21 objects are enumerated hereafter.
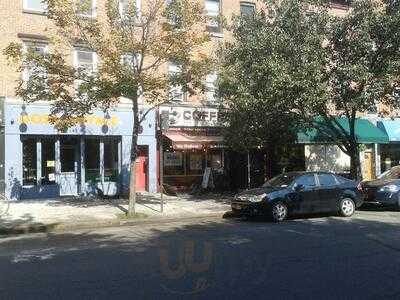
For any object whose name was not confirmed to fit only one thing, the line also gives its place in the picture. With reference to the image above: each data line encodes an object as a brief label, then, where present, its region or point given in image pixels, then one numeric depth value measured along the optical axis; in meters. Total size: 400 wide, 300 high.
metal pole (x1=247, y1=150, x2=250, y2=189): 25.98
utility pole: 17.72
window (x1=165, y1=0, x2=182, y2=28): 15.89
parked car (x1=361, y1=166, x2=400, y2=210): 18.52
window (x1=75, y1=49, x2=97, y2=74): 22.22
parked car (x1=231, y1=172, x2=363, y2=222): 15.73
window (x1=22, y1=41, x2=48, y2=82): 15.62
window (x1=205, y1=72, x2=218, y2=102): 24.20
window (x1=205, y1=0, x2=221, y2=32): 24.92
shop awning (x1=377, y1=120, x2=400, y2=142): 28.02
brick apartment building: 21.09
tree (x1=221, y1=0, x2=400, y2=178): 17.86
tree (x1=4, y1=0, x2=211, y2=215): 15.24
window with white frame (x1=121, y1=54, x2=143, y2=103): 15.65
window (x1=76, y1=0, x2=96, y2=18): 15.38
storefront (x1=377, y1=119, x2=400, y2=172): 29.11
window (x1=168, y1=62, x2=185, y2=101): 16.46
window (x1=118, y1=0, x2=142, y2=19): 15.95
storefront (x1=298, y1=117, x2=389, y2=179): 25.79
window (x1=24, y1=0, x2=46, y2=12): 21.66
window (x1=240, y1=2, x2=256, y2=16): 25.89
